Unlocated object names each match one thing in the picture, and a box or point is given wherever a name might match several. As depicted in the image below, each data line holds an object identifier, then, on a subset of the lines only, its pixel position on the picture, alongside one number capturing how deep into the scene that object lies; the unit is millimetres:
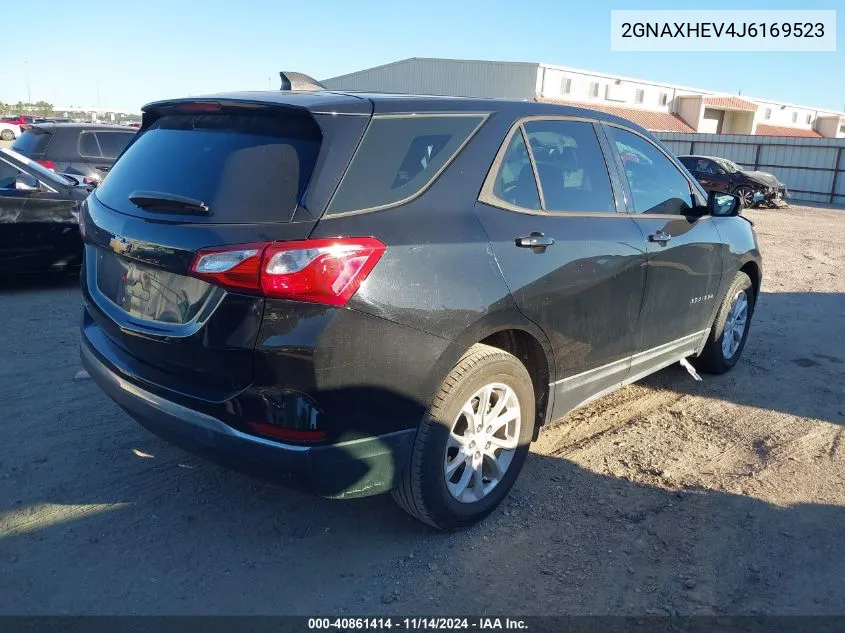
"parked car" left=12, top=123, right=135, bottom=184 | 10500
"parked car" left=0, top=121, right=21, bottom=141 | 25172
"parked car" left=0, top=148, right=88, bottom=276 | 6637
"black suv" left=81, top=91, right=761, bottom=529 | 2463
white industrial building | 36656
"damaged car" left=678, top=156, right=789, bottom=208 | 22547
